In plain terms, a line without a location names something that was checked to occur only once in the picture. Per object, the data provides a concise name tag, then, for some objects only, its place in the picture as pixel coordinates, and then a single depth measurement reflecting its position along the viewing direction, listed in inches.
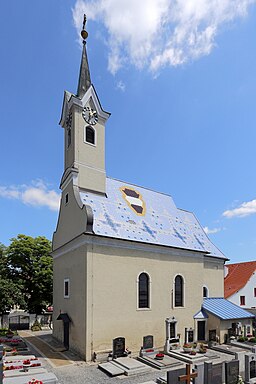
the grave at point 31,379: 536.9
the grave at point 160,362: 702.5
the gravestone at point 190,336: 936.3
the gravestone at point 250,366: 593.4
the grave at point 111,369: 639.9
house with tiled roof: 1459.2
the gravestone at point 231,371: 574.4
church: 796.0
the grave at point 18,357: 704.4
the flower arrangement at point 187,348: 799.2
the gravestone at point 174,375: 518.9
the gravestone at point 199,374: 539.8
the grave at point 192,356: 743.5
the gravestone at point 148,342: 829.2
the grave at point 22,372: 576.1
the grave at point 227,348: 840.6
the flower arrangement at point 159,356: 749.3
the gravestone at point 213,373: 549.3
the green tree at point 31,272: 1422.2
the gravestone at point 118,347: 754.2
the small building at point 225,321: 961.5
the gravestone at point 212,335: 951.5
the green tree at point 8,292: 1278.3
